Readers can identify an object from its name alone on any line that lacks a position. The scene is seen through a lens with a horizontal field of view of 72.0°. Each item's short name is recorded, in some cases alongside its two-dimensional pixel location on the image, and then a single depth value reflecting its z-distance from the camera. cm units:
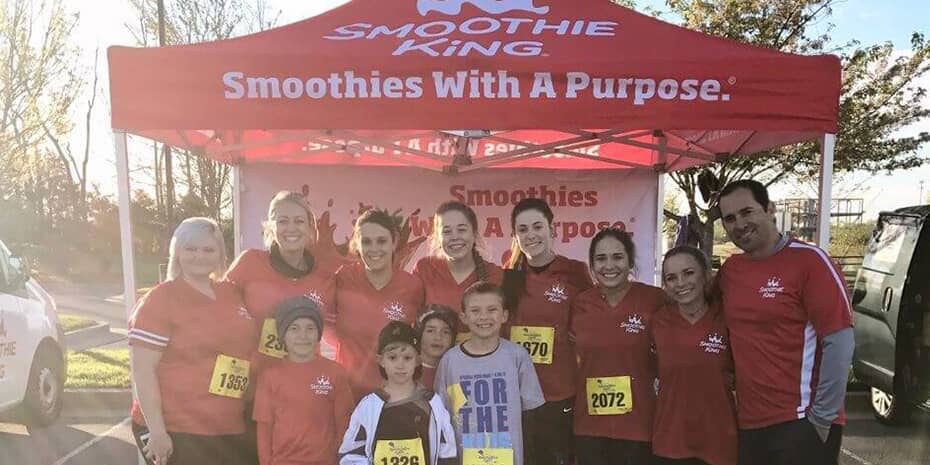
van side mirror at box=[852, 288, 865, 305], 564
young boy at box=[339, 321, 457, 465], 246
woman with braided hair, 289
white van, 503
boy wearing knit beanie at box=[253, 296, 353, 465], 257
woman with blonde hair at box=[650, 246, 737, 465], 257
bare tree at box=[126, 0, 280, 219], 1397
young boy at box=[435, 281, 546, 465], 258
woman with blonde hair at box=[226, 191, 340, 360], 287
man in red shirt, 238
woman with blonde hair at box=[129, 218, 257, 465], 254
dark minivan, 511
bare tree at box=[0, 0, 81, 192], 1114
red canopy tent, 280
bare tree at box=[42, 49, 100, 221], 2255
